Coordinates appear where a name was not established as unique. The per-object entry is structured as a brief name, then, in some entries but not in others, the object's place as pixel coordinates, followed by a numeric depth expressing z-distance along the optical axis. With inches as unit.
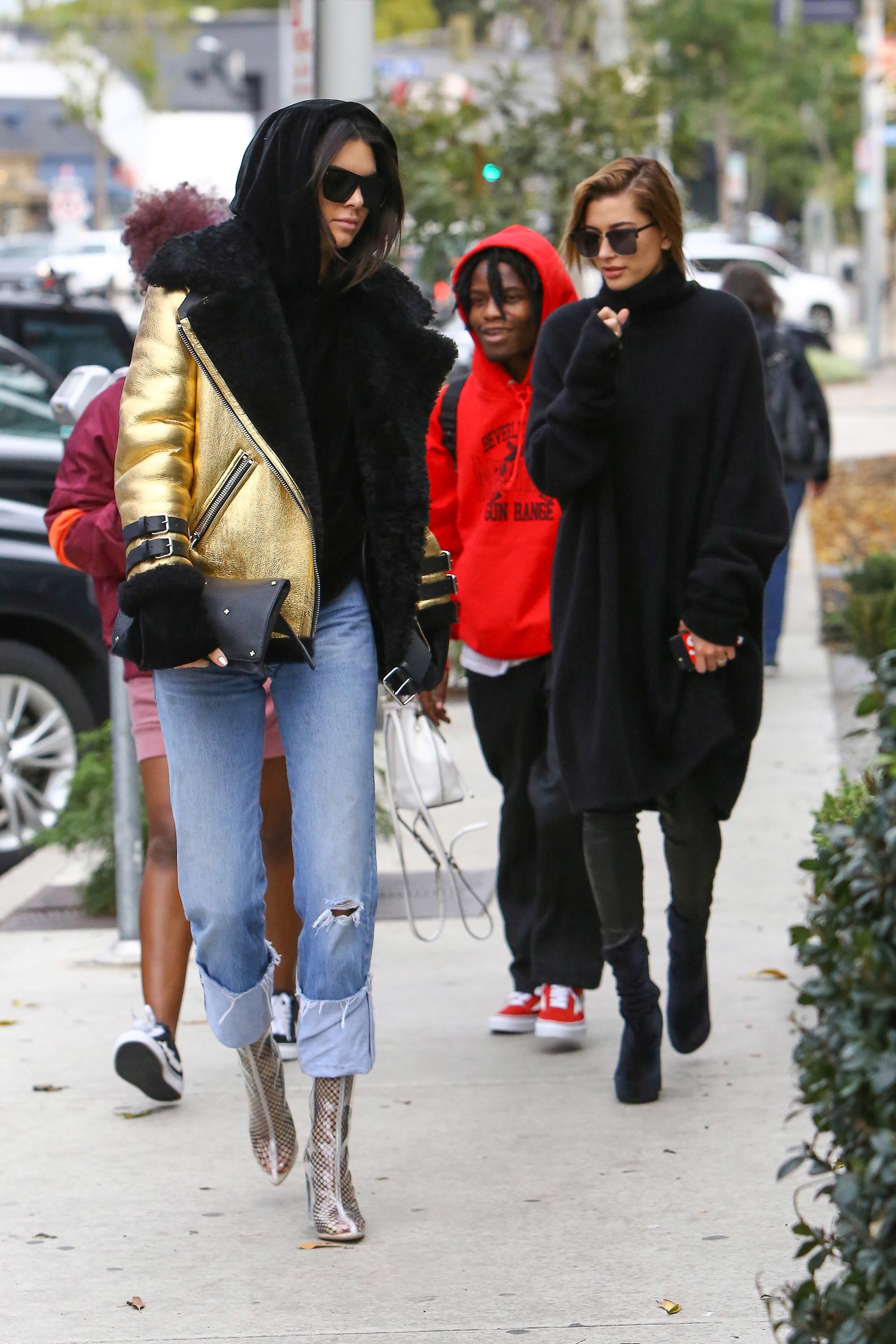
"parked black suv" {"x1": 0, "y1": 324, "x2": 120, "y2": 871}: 533.3
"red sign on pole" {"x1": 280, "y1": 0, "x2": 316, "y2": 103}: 516.4
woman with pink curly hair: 337.7
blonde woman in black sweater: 315.9
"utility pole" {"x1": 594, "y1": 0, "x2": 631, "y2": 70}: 1048.8
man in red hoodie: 356.2
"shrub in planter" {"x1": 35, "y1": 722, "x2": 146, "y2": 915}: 471.8
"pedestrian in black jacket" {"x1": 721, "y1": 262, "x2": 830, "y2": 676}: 714.2
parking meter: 362.0
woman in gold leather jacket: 263.3
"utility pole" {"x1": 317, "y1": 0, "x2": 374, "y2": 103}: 515.5
